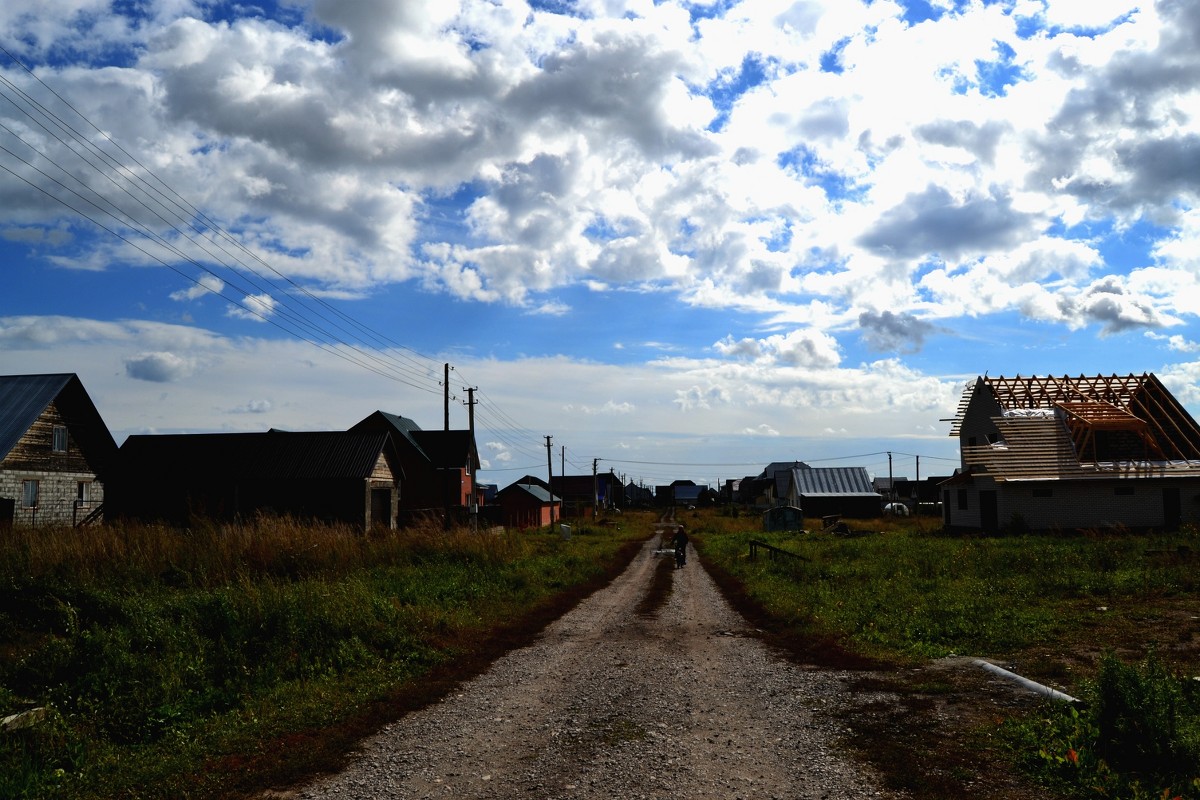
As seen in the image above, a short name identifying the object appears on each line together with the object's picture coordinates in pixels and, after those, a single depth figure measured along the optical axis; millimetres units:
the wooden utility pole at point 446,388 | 42094
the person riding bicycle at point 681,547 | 30172
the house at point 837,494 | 67875
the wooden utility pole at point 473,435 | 40312
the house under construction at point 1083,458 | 36938
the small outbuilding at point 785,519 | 50875
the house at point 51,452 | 33594
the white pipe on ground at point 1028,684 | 8759
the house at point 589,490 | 118256
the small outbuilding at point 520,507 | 65500
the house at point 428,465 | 58688
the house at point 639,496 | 165075
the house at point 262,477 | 40969
